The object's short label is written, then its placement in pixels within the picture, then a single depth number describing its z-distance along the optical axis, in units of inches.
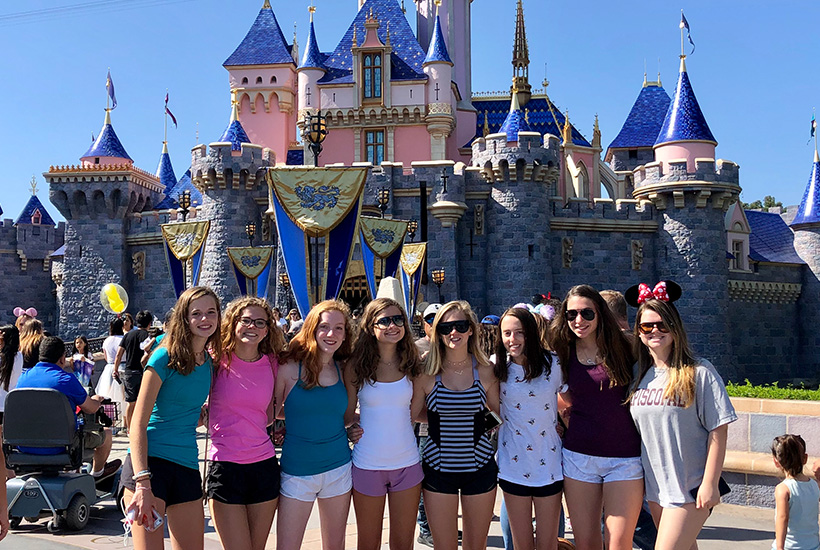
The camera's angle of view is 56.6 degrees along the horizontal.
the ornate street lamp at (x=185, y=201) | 674.4
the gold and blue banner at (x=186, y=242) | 551.8
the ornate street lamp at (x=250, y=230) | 732.7
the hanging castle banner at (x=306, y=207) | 328.8
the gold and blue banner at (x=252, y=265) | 643.5
